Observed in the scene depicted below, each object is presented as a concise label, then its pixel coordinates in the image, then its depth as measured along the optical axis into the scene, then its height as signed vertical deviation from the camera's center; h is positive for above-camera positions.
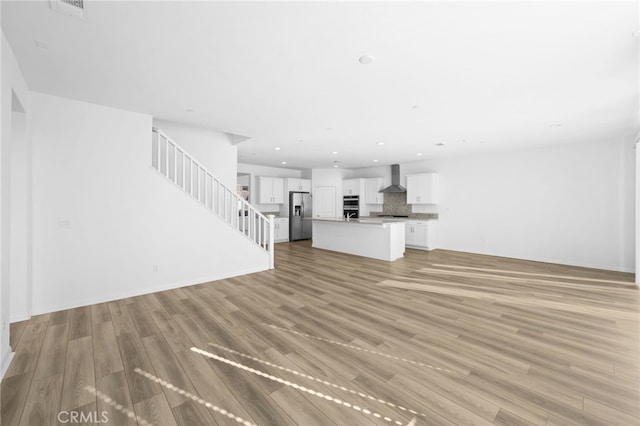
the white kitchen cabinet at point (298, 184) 9.53 +0.96
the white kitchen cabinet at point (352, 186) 9.92 +0.93
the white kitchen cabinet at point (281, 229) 9.33 -0.68
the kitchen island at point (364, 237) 6.42 -0.71
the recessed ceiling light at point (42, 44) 2.28 +1.46
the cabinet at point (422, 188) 8.05 +0.69
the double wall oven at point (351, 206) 10.02 +0.17
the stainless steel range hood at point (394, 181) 8.98 +1.04
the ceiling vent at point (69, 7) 1.85 +1.46
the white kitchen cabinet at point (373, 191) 9.57 +0.72
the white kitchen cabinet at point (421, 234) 7.93 -0.75
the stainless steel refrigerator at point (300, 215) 9.56 -0.18
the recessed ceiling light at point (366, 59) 2.49 +1.46
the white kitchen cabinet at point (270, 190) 9.01 +0.72
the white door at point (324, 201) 10.02 +0.36
